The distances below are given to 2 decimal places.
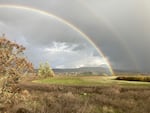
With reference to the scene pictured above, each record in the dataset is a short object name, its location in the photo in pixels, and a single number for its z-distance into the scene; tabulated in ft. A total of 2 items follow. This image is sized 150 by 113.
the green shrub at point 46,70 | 150.53
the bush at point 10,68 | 18.68
